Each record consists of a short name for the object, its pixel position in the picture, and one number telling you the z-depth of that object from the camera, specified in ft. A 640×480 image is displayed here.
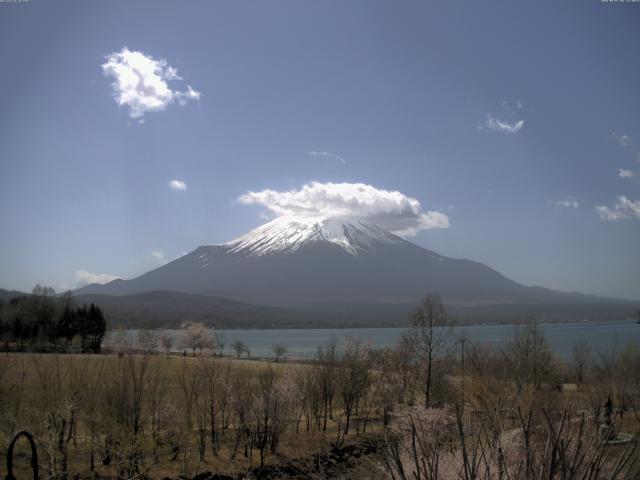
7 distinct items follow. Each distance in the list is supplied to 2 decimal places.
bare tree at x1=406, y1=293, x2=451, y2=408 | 119.03
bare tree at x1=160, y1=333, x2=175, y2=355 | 317.38
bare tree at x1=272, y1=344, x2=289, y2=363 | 279.49
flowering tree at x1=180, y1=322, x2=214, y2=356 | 317.22
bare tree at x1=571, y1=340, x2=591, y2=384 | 160.13
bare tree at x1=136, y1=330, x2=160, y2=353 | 209.03
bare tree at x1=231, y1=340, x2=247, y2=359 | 297.63
